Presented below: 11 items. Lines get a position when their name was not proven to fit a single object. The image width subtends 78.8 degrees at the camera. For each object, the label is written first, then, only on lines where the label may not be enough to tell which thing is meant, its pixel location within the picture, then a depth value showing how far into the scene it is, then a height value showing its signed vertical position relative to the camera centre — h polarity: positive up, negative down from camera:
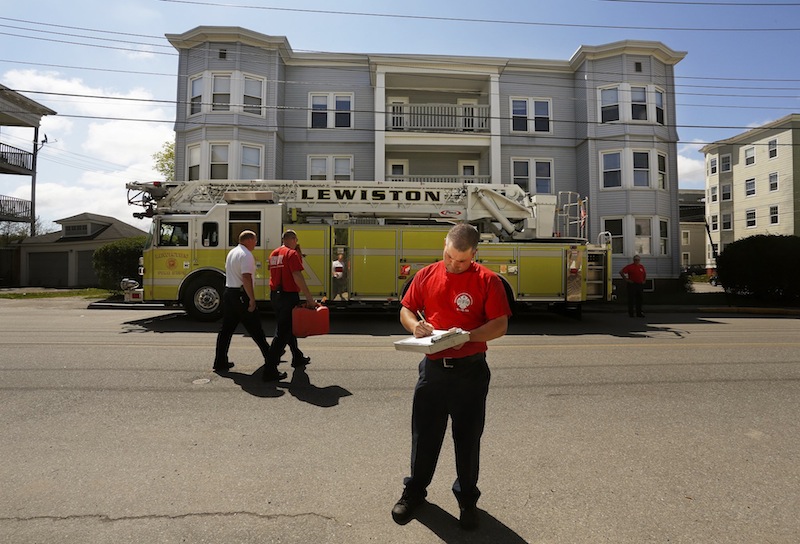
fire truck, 11.45 +1.28
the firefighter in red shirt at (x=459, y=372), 2.65 -0.44
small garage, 26.02 +2.08
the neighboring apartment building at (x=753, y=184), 37.75 +9.28
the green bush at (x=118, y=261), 17.11 +1.06
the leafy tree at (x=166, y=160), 32.56 +8.83
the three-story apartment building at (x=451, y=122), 19.33 +7.21
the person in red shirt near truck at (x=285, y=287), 5.94 +0.06
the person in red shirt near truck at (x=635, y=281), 13.20 +0.31
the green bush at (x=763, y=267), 16.31 +0.86
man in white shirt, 5.99 -0.10
